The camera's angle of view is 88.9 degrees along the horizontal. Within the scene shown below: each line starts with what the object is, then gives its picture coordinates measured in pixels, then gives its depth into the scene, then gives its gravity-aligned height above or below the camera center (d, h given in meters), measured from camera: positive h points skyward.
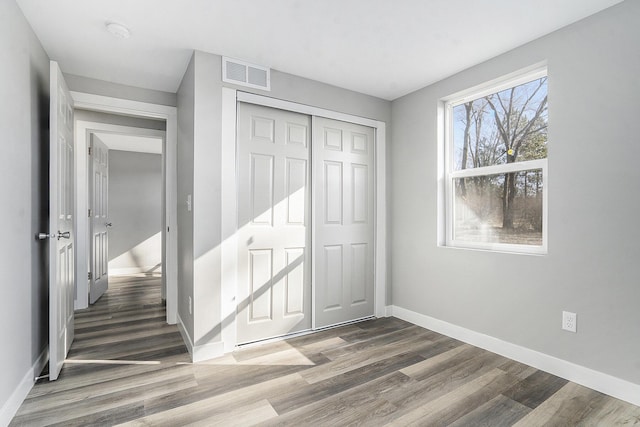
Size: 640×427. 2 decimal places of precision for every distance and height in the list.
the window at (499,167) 2.46 +0.37
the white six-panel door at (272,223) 2.78 -0.10
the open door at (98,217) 4.00 -0.07
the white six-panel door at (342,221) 3.16 -0.10
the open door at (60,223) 2.10 -0.08
